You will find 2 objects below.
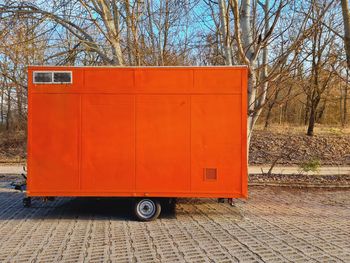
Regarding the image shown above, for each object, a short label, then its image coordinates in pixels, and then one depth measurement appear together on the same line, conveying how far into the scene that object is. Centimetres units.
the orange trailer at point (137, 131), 797
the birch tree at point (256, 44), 1090
